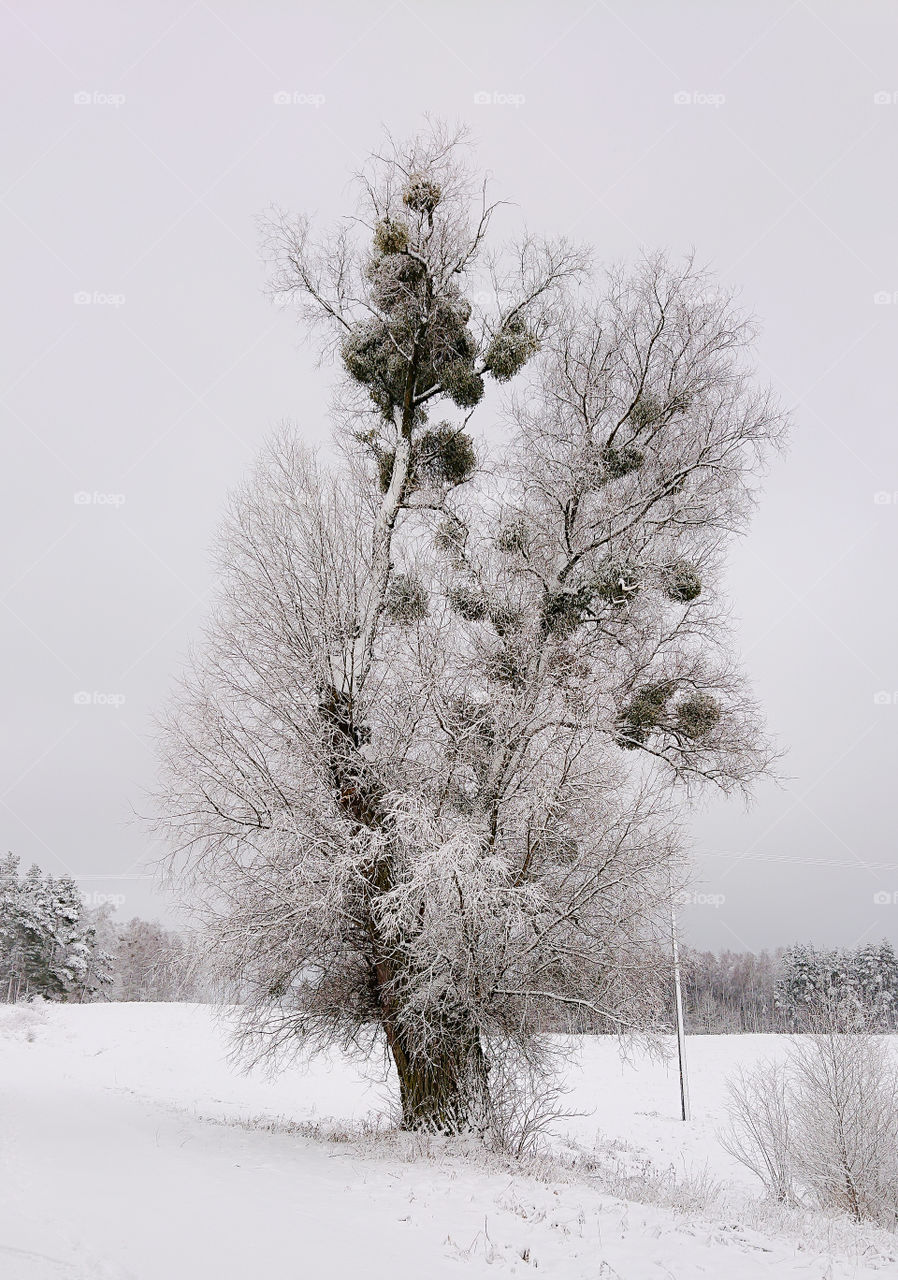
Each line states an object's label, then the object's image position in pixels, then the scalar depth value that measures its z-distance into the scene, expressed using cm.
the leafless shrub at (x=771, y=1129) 1195
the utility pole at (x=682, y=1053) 1994
